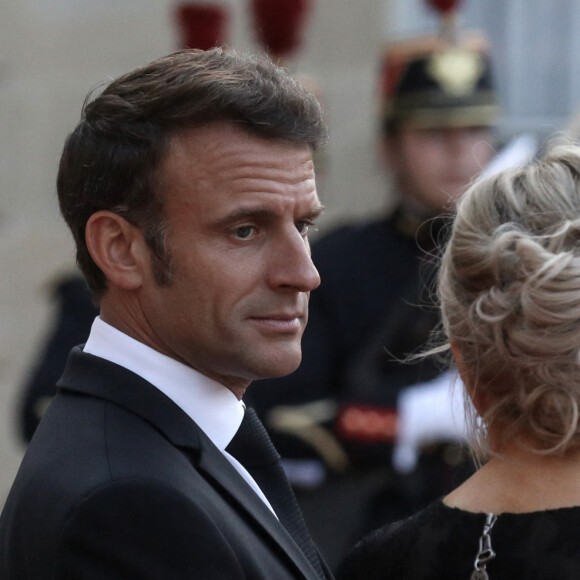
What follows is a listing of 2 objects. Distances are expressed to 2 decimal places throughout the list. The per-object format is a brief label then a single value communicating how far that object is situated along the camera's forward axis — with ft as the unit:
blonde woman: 13.21
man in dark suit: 13.50
